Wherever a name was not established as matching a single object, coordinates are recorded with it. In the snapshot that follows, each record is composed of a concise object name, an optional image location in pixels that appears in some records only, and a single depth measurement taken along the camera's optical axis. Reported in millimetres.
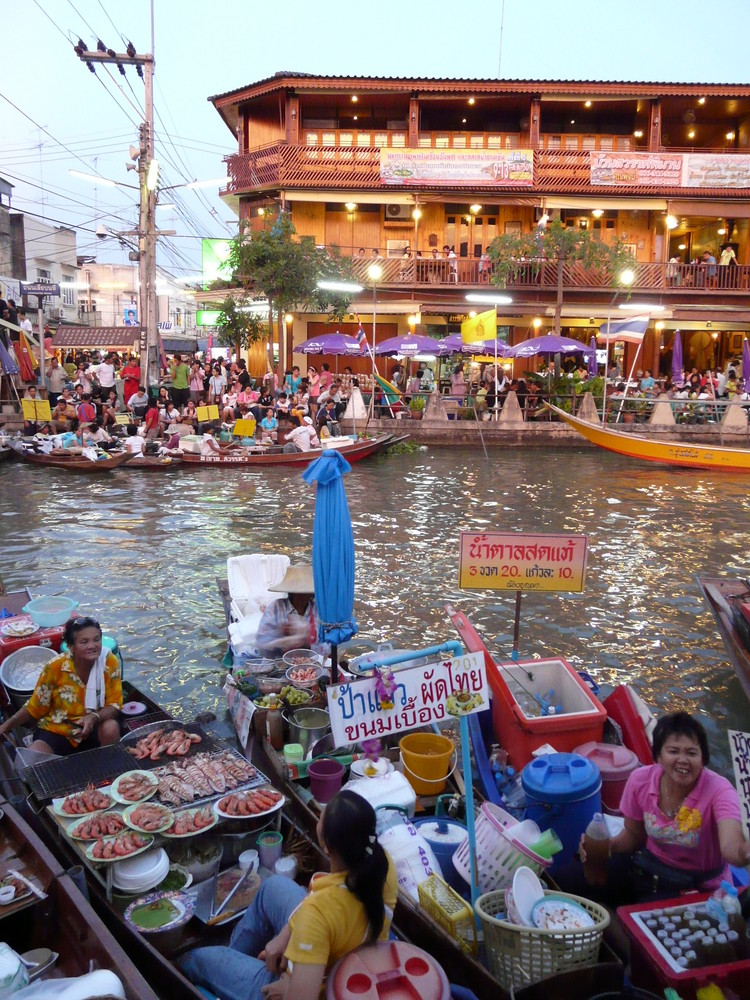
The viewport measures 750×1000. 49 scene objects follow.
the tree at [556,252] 28484
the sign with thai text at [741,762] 3863
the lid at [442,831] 4535
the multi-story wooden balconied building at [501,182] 32531
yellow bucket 5199
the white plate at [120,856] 4203
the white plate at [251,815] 4652
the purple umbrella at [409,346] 25250
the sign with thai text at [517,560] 6375
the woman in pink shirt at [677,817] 3773
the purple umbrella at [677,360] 25516
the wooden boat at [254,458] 20062
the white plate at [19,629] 6867
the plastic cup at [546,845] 4129
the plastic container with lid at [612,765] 5023
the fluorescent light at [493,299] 31600
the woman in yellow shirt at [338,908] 2902
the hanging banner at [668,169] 32812
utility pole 23938
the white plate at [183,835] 4484
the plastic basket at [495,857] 4055
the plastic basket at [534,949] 3438
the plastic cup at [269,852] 4594
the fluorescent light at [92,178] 23938
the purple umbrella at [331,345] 25969
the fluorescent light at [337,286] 27773
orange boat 20828
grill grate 4910
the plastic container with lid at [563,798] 4434
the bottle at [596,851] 4027
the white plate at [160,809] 4477
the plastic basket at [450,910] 3750
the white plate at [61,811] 4598
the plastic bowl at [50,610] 7188
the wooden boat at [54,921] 3410
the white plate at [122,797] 4742
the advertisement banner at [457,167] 32250
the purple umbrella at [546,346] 25578
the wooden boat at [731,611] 7286
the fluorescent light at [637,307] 31075
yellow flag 19125
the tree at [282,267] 26531
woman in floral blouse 5492
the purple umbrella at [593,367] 28456
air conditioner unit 34125
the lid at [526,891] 3602
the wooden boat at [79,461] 19109
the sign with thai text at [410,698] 4105
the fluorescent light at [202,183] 23938
